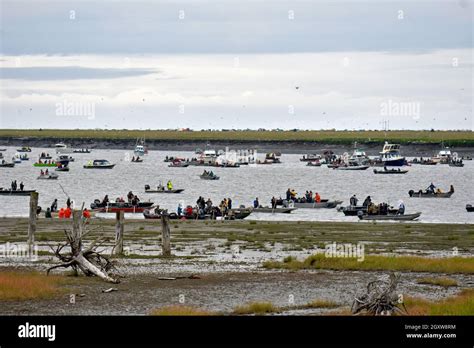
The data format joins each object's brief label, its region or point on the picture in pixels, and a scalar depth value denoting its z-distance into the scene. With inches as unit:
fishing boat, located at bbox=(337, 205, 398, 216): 2829.7
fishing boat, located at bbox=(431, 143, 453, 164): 7828.3
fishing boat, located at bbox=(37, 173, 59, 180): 5083.7
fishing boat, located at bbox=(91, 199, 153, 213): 2823.6
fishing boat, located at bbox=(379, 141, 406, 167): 6948.8
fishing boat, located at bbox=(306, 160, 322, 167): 7593.5
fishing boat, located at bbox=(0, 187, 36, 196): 3562.0
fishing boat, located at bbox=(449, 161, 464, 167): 7268.7
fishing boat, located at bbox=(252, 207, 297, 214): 2982.3
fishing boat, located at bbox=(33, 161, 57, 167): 6441.9
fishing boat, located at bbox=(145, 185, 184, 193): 3916.8
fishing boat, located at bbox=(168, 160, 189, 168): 6953.7
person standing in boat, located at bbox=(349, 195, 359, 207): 2970.0
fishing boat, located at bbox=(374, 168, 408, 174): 5988.2
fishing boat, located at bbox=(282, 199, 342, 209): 3125.0
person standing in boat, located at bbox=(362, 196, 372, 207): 2850.4
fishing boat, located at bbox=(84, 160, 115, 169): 6326.8
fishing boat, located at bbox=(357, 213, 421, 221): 2650.1
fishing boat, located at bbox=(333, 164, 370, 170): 6811.0
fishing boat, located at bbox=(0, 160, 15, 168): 6737.2
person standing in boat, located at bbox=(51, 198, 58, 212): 2703.7
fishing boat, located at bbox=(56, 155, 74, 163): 6538.4
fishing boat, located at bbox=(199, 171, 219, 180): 5339.6
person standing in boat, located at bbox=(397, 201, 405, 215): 2682.1
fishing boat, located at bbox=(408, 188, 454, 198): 3859.5
